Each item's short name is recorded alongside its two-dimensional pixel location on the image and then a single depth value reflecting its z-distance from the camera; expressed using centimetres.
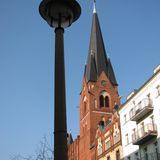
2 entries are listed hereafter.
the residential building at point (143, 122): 3722
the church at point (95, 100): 6819
